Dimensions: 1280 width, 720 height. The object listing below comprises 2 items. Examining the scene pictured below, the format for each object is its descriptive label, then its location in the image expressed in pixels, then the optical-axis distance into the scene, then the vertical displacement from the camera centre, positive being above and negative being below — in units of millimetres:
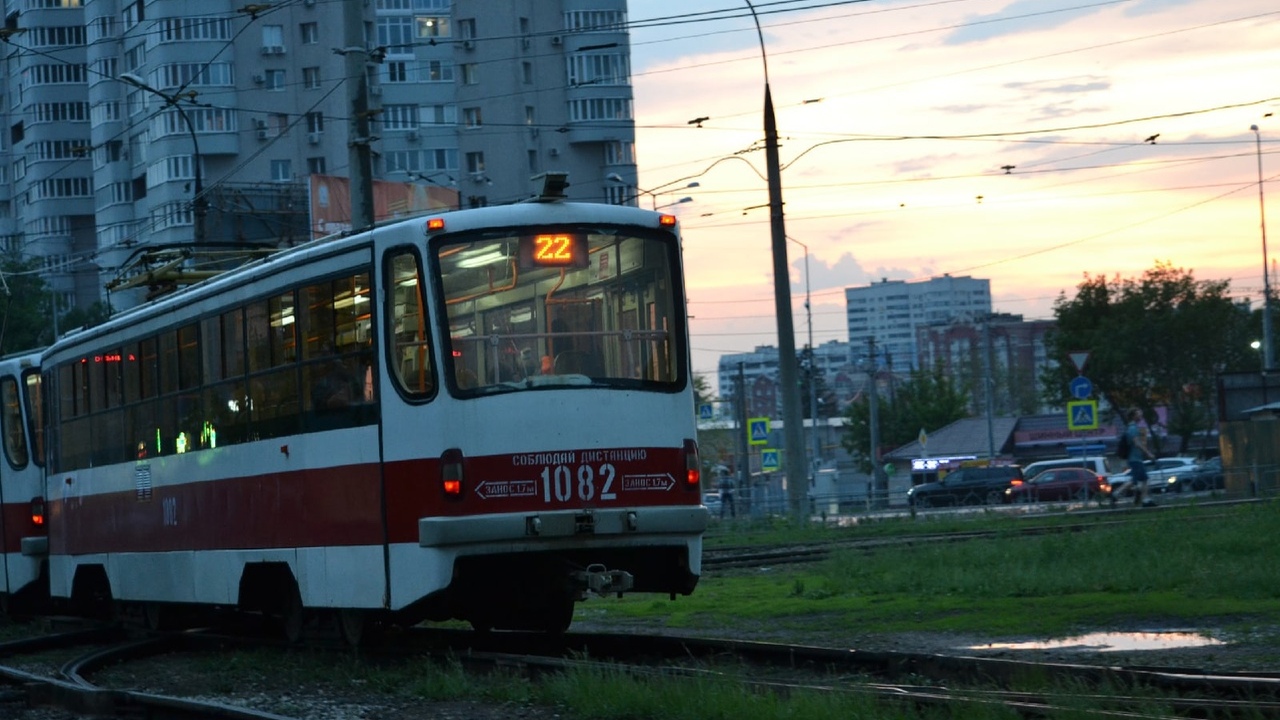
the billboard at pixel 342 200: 49156 +7867
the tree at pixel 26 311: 93562 +9766
